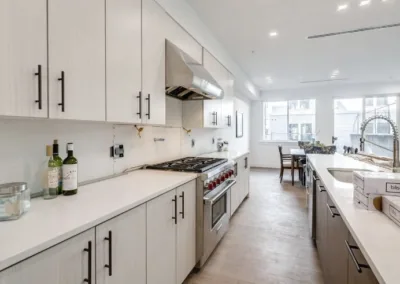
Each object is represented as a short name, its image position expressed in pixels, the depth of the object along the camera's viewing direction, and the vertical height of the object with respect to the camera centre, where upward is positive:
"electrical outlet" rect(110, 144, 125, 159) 1.98 -0.11
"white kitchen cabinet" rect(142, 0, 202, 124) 1.89 +0.69
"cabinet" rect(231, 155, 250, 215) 3.49 -0.74
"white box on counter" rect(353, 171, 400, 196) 1.14 -0.22
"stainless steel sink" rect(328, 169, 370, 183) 2.45 -0.37
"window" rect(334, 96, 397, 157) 7.30 +0.64
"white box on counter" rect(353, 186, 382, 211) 1.16 -0.31
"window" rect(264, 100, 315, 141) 8.15 +0.67
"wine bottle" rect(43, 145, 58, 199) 1.35 -0.23
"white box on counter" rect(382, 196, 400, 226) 1.00 -0.30
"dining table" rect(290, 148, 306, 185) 5.62 -0.38
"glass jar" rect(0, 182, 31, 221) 1.01 -0.28
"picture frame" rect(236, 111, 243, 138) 6.84 +0.44
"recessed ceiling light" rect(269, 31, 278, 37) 3.63 +1.65
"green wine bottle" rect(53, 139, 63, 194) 1.39 -0.14
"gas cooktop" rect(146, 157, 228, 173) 2.22 -0.27
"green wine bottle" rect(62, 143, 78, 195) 1.40 -0.21
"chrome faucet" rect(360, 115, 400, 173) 1.80 -0.07
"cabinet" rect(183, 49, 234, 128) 3.12 +0.45
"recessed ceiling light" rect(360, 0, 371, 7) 2.78 +1.63
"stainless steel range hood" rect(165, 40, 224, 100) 2.19 +0.63
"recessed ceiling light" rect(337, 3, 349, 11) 2.86 +1.62
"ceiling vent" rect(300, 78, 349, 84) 6.87 +1.75
